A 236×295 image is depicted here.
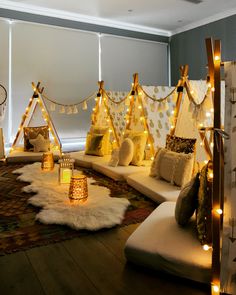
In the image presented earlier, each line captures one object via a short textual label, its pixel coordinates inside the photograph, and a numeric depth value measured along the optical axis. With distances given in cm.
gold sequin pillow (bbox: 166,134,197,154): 324
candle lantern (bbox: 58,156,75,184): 358
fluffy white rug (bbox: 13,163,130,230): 259
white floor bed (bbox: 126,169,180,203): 297
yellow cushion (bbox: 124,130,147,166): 432
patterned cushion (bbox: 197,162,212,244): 179
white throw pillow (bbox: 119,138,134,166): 421
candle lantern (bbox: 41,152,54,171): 445
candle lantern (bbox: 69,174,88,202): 294
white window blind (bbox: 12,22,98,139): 611
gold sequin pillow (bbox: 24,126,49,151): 573
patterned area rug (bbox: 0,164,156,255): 230
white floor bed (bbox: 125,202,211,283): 173
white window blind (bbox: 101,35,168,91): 717
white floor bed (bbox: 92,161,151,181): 399
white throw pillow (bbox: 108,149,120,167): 434
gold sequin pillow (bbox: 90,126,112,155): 522
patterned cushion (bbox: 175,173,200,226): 202
